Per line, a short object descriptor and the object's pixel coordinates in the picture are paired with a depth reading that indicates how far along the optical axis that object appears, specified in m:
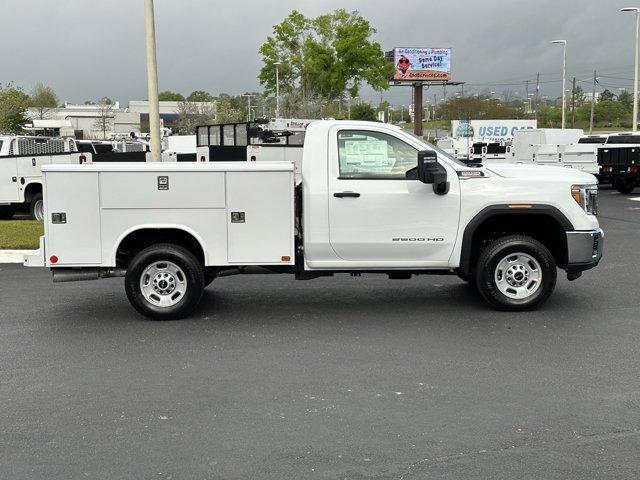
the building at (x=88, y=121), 88.22
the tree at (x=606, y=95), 114.88
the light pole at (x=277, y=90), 56.38
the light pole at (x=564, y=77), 53.91
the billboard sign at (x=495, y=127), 73.12
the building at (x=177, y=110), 93.48
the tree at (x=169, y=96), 148.35
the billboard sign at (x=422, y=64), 79.50
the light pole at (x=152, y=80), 14.54
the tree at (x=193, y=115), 83.00
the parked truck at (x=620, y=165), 25.39
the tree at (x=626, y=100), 99.81
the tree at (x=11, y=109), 49.50
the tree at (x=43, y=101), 98.72
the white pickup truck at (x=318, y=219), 7.77
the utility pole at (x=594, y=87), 83.93
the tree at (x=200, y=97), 117.15
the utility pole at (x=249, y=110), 87.25
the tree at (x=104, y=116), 97.82
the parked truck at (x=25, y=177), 16.80
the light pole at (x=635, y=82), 35.31
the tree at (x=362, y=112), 82.75
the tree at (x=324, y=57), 58.75
